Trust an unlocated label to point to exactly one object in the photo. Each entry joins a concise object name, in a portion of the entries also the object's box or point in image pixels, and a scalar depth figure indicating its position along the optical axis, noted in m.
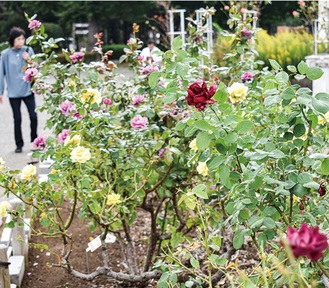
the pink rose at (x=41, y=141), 3.99
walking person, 8.14
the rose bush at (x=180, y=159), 2.50
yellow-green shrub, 14.16
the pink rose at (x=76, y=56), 4.53
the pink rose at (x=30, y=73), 4.58
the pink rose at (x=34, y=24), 4.49
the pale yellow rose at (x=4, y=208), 3.46
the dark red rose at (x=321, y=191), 2.61
